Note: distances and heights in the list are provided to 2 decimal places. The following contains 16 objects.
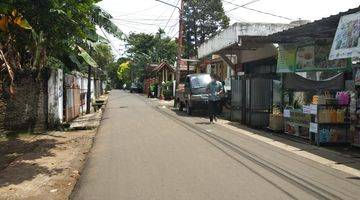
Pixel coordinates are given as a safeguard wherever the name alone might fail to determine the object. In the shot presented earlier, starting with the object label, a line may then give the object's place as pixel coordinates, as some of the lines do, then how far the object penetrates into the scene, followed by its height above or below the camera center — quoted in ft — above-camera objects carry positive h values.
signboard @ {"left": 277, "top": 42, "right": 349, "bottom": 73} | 46.75 +2.45
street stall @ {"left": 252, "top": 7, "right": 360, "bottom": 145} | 43.16 +0.17
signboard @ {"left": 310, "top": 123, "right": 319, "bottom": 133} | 43.60 -3.99
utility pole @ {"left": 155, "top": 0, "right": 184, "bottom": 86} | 121.98 +11.35
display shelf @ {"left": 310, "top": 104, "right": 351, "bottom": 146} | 43.52 -3.82
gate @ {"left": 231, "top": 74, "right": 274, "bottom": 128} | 59.31 -2.01
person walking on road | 66.28 -1.97
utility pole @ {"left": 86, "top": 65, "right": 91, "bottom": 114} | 87.16 -2.32
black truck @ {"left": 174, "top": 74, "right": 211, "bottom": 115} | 80.07 -1.40
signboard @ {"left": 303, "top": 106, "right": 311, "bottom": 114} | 45.43 -2.49
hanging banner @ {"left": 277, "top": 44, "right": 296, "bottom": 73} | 53.42 +2.73
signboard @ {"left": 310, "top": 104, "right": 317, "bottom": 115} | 43.91 -2.36
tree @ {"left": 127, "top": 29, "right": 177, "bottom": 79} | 251.19 +18.20
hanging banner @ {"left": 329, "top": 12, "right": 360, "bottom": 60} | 36.73 +3.37
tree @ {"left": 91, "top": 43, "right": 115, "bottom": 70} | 221.46 +10.69
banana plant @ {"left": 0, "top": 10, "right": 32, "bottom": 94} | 34.62 +4.84
